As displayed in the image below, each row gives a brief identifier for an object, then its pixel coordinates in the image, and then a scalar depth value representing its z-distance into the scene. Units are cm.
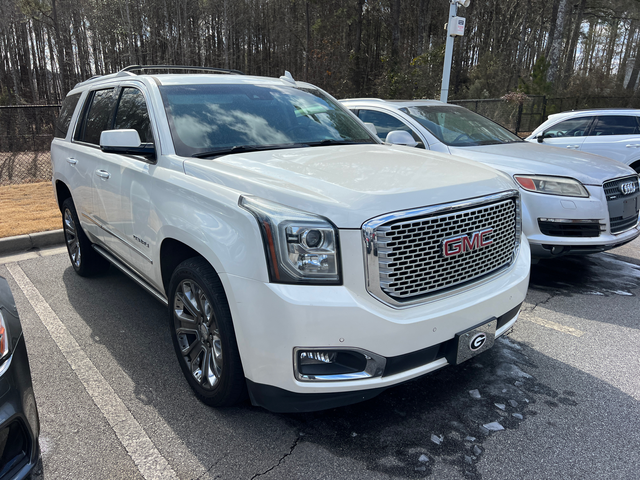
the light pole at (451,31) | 977
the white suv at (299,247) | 212
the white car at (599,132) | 880
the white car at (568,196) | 447
